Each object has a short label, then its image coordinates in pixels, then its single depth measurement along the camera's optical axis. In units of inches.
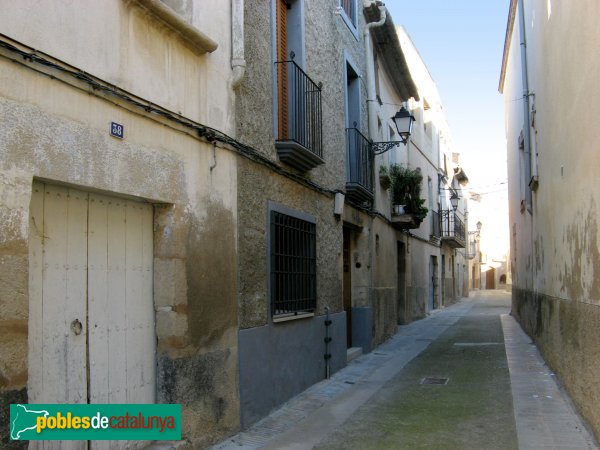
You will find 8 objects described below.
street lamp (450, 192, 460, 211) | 985.3
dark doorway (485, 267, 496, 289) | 2129.4
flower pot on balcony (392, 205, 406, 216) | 597.0
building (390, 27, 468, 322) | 764.6
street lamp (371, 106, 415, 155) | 451.2
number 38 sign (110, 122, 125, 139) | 172.2
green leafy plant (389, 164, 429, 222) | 592.4
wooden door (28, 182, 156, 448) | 158.1
